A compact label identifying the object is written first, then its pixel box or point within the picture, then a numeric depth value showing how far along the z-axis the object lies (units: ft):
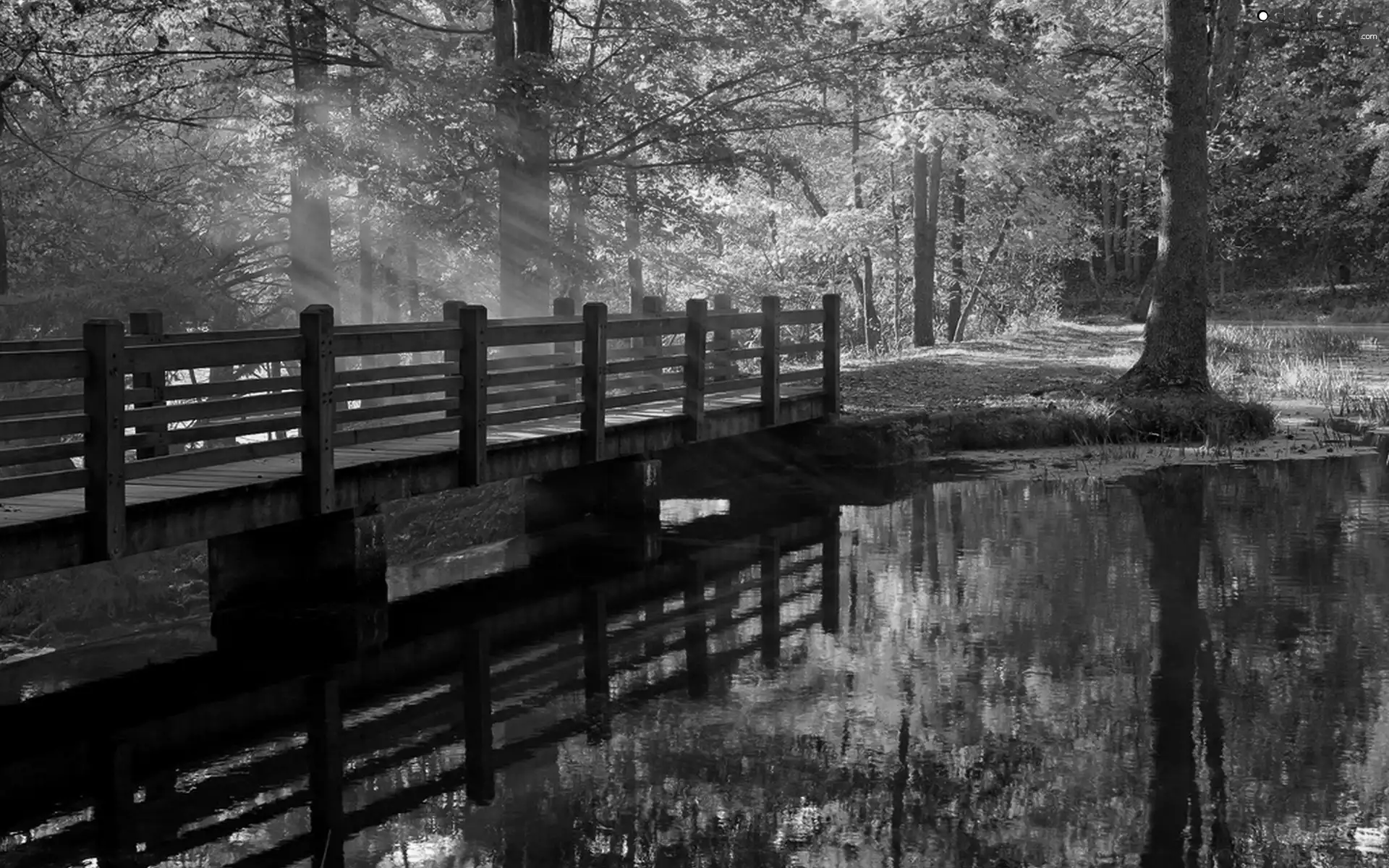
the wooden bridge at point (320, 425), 29.27
